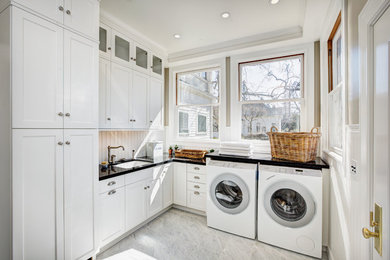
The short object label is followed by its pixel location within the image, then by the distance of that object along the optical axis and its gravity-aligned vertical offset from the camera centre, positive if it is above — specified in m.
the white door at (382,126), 0.81 +0.01
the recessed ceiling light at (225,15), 2.17 +1.36
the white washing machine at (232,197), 2.23 -0.87
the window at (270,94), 2.69 +0.53
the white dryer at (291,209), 1.92 -0.88
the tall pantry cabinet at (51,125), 1.31 +0.03
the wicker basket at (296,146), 2.06 -0.20
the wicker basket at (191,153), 2.94 -0.41
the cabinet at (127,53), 2.25 +1.07
